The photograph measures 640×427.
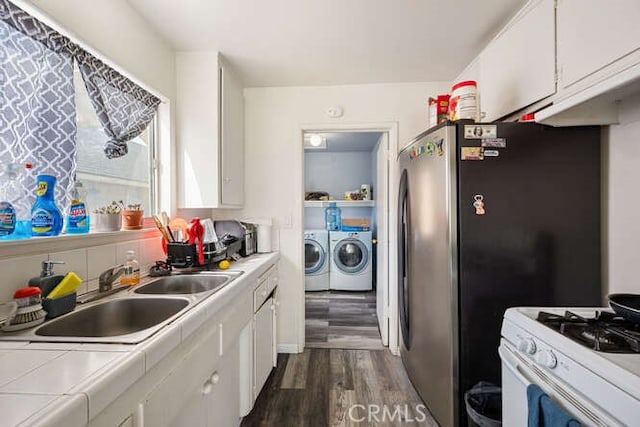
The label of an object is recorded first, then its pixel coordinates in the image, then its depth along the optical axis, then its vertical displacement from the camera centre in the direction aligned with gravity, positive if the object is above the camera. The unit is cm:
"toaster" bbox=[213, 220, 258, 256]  220 -16
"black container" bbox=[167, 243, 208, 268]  161 -24
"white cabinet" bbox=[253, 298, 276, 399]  171 -87
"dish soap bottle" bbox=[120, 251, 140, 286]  136 -29
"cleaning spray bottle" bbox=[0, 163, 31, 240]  96 +4
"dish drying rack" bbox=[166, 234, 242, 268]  161 -25
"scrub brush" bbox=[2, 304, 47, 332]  84 -33
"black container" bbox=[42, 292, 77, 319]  94 -32
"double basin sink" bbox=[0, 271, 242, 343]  82 -38
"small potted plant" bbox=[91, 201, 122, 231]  134 -2
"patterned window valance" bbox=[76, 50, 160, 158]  133 +60
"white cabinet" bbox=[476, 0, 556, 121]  132 +80
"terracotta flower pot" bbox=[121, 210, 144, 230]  150 -3
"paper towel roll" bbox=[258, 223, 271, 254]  239 -22
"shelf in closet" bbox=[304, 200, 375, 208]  448 +14
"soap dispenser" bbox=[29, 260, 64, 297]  97 -23
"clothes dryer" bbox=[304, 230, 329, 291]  432 -76
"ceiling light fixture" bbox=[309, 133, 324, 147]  343 +90
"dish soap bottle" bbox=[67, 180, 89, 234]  119 -1
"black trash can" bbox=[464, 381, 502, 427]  127 -89
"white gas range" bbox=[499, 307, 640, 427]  62 -41
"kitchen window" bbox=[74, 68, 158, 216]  135 +27
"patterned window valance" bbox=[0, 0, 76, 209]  101 +46
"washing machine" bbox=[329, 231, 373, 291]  429 -75
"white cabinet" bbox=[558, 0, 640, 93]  96 +66
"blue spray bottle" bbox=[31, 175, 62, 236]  105 +1
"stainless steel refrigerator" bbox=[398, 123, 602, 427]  133 -10
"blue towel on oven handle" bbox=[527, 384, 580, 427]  69 -53
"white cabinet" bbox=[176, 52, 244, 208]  197 +59
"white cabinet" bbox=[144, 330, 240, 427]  80 -64
